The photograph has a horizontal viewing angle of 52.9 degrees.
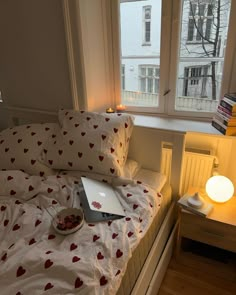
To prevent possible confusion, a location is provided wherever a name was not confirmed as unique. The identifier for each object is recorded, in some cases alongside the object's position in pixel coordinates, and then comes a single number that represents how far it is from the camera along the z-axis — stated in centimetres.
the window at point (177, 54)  154
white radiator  167
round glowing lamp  150
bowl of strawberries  104
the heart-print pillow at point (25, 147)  151
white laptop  114
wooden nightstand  142
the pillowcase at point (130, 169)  153
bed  86
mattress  101
